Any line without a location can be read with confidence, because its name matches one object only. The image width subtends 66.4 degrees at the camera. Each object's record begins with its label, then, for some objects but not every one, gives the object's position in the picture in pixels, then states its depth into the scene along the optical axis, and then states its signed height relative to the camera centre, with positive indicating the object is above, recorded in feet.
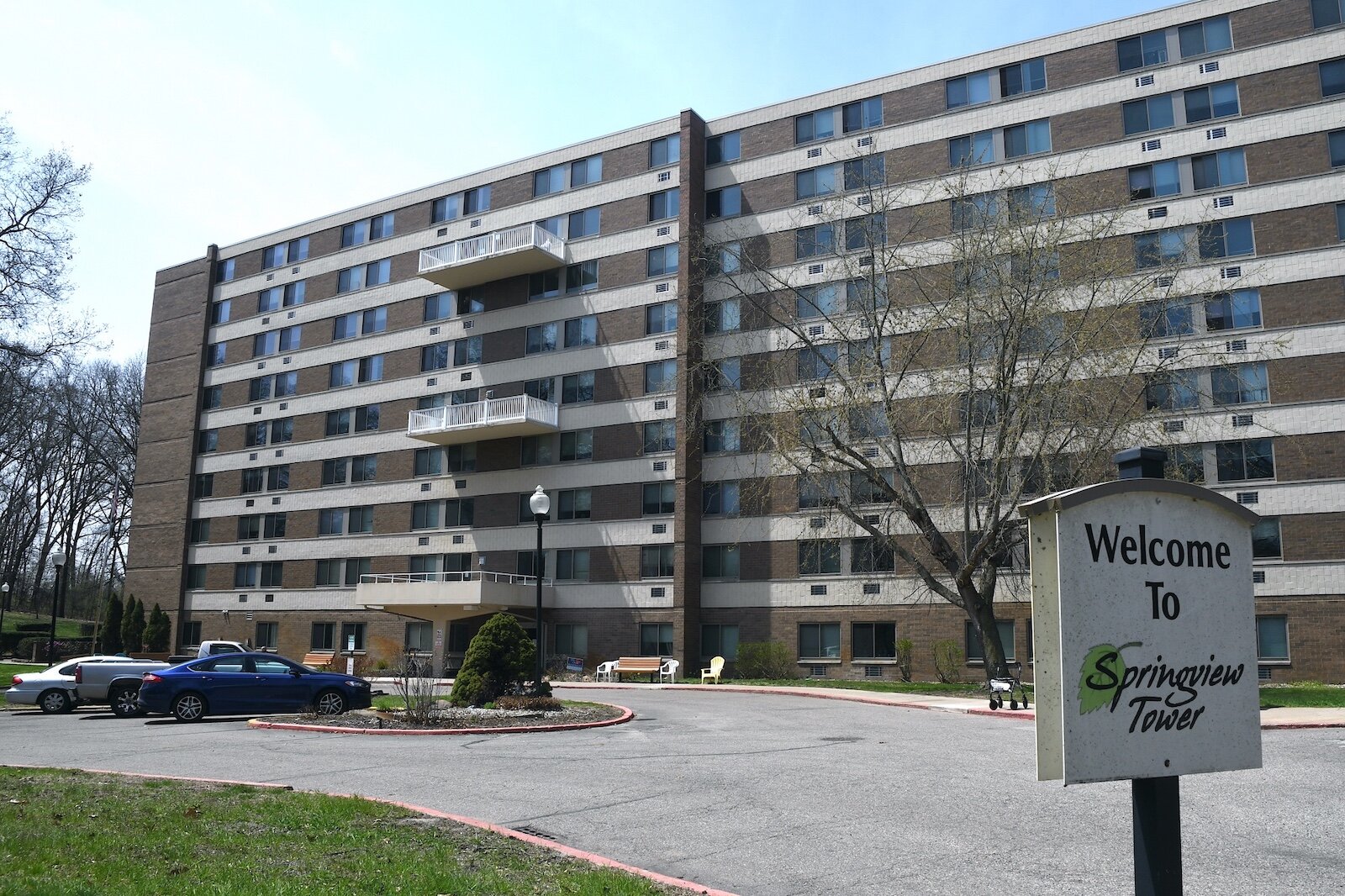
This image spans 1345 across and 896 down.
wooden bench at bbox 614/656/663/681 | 132.05 -7.85
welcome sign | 11.50 -0.20
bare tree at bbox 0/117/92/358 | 111.65 +36.00
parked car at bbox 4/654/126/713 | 78.74 -7.50
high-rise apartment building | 112.47 +34.14
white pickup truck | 79.97 -6.39
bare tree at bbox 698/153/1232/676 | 86.69 +21.57
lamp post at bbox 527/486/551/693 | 77.33 +7.22
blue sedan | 69.36 -6.33
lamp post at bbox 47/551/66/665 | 111.65 +3.37
